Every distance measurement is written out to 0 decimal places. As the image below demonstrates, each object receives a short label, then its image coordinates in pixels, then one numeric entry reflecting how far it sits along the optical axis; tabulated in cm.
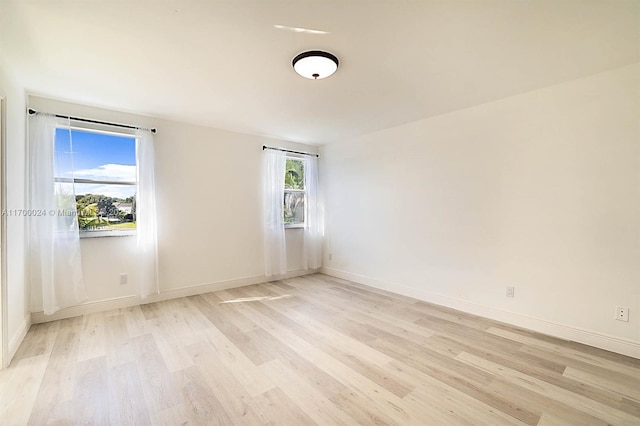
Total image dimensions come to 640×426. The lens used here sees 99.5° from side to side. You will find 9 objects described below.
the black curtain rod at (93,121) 283
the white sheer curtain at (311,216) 503
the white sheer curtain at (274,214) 451
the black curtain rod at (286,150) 449
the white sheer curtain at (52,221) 283
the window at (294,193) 493
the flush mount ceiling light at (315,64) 207
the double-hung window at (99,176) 302
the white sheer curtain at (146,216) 338
